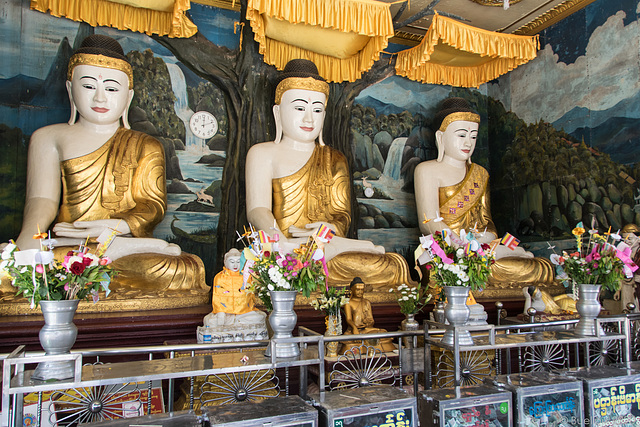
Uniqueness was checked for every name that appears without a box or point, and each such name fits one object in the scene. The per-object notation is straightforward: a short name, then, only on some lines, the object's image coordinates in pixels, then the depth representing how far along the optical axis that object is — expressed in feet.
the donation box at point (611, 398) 8.23
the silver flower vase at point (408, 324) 13.53
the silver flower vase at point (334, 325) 13.00
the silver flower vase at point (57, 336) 6.78
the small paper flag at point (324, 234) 8.46
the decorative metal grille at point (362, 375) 9.04
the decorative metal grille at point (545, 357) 10.02
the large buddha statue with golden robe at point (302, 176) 16.75
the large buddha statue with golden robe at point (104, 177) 14.42
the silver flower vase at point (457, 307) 8.89
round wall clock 18.95
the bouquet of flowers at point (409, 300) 14.02
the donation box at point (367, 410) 6.86
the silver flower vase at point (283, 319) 7.91
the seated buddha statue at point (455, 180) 19.83
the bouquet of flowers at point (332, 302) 12.87
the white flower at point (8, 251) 7.16
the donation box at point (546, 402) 7.79
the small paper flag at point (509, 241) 10.26
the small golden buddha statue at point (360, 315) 13.17
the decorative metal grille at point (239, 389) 8.39
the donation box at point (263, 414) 6.47
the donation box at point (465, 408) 7.32
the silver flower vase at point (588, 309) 9.89
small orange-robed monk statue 11.80
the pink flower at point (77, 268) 7.21
